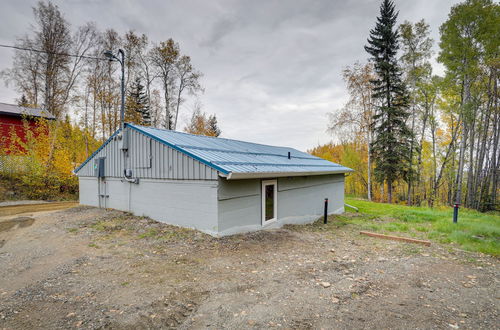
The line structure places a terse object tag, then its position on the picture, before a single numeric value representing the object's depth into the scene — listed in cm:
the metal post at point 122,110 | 790
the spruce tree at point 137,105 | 1819
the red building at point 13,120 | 1662
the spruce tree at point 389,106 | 1577
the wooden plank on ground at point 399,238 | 579
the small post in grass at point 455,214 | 802
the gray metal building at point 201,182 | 575
